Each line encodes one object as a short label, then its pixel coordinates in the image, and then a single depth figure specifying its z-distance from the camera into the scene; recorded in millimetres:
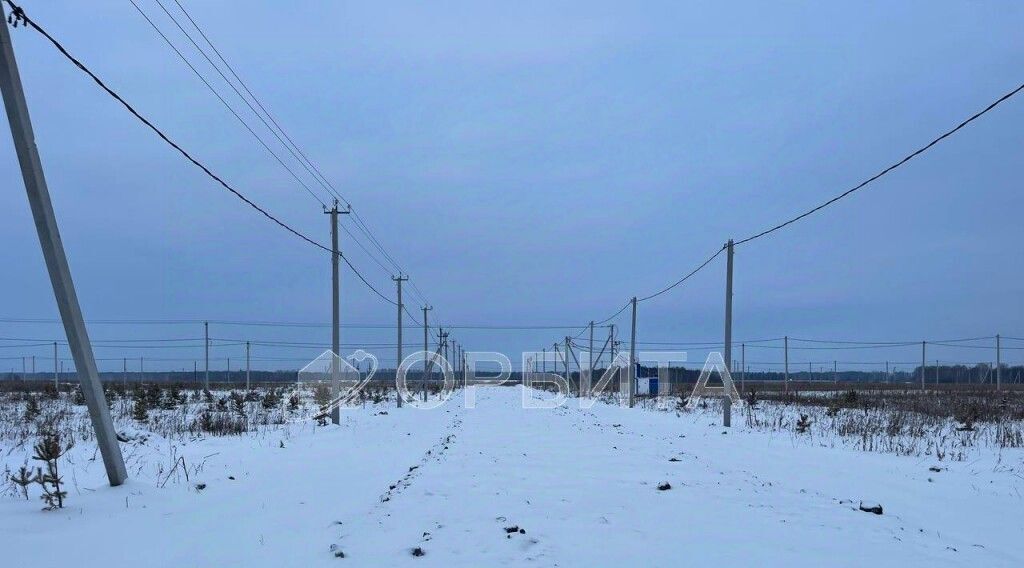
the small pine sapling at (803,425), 16969
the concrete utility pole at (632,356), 33000
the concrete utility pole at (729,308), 21734
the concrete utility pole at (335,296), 22516
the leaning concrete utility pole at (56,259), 7297
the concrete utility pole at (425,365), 41594
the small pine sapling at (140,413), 17562
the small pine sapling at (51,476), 6871
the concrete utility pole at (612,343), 55341
